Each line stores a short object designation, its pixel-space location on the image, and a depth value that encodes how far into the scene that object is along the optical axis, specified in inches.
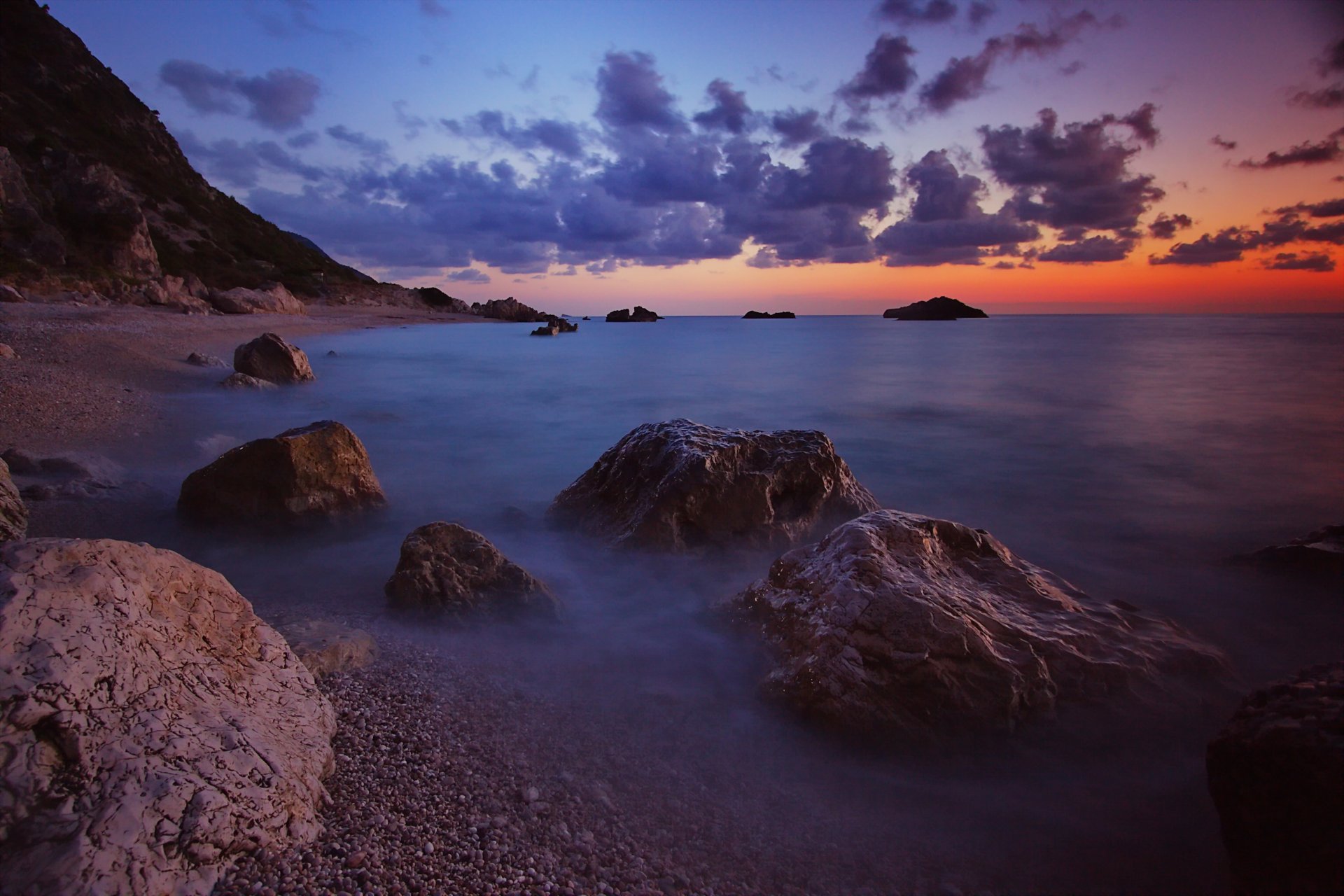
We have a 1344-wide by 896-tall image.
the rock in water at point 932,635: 113.6
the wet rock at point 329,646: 117.0
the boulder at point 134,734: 63.2
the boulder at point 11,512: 152.2
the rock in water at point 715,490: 191.0
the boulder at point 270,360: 489.1
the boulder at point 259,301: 1107.3
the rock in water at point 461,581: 150.1
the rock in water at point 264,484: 195.3
